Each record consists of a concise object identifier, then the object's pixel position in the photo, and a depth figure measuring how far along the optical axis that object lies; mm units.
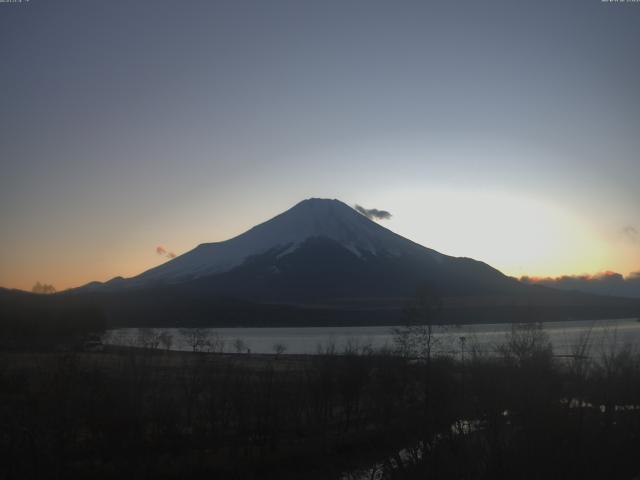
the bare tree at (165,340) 54531
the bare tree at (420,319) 28031
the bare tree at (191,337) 52375
